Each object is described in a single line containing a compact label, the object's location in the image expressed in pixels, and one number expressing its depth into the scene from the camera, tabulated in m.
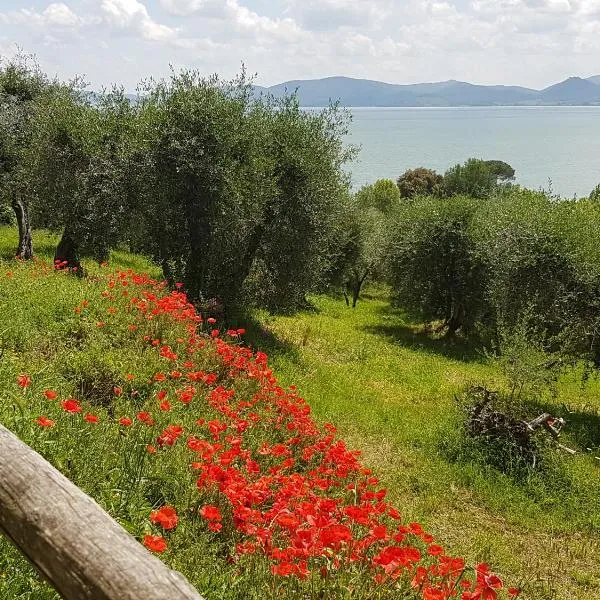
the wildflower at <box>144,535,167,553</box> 3.30
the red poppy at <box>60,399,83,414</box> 4.89
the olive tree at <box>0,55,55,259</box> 21.27
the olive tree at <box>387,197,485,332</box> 30.44
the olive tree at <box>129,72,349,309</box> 17.50
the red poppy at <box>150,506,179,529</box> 3.83
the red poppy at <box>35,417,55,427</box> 4.41
